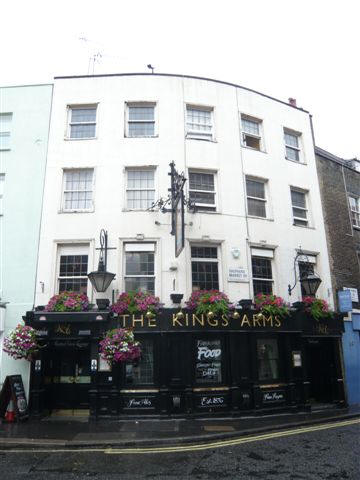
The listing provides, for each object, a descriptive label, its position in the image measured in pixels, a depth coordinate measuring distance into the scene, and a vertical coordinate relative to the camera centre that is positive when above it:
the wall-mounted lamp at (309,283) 14.40 +2.77
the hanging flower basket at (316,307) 14.32 +1.91
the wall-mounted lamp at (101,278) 12.43 +2.70
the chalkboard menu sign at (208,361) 12.73 +0.08
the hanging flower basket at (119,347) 11.59 +0.53
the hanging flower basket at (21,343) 11.70 +0.70
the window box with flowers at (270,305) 13.29 +1.87
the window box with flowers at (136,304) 12.41 +1.86
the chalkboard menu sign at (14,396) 11.60 -0.82
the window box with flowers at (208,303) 12.50 +1.86
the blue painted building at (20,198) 13.15 +5.93
